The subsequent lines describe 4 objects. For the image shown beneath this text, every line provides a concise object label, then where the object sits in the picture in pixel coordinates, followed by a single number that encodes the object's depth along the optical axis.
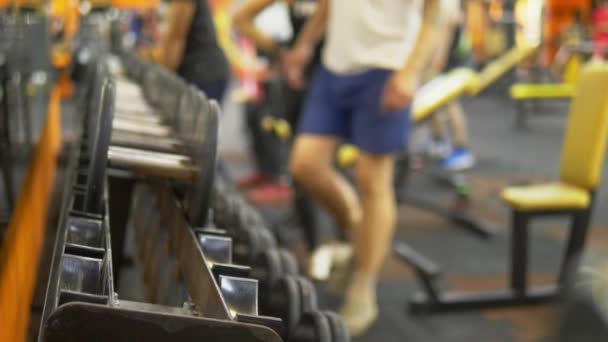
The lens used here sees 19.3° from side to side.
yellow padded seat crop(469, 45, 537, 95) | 11.45
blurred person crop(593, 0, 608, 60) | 15.29
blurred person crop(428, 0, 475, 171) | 10.48
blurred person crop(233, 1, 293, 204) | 9.75
